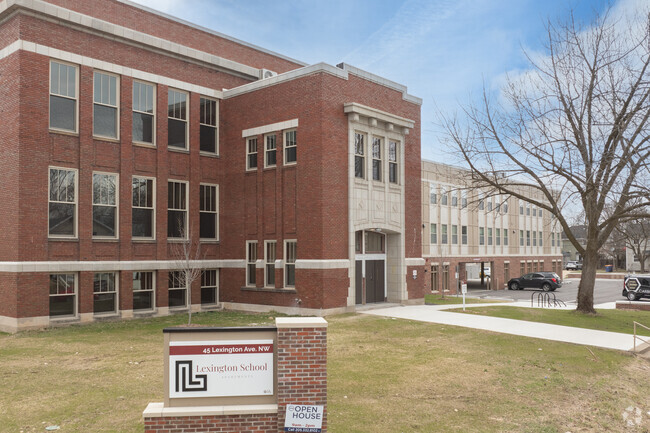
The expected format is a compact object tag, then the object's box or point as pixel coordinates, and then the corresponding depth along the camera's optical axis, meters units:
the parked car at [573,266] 101.81
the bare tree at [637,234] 66.19
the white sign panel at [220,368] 7.70
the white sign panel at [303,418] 7.62
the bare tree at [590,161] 20.22
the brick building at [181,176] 20.11
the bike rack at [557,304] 30.70
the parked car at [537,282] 49.24
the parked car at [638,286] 36.69
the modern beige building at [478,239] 46.12
